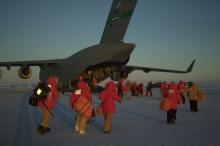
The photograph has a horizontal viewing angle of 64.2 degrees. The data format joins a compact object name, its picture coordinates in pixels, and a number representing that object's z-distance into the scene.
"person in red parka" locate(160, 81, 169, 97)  12.87
